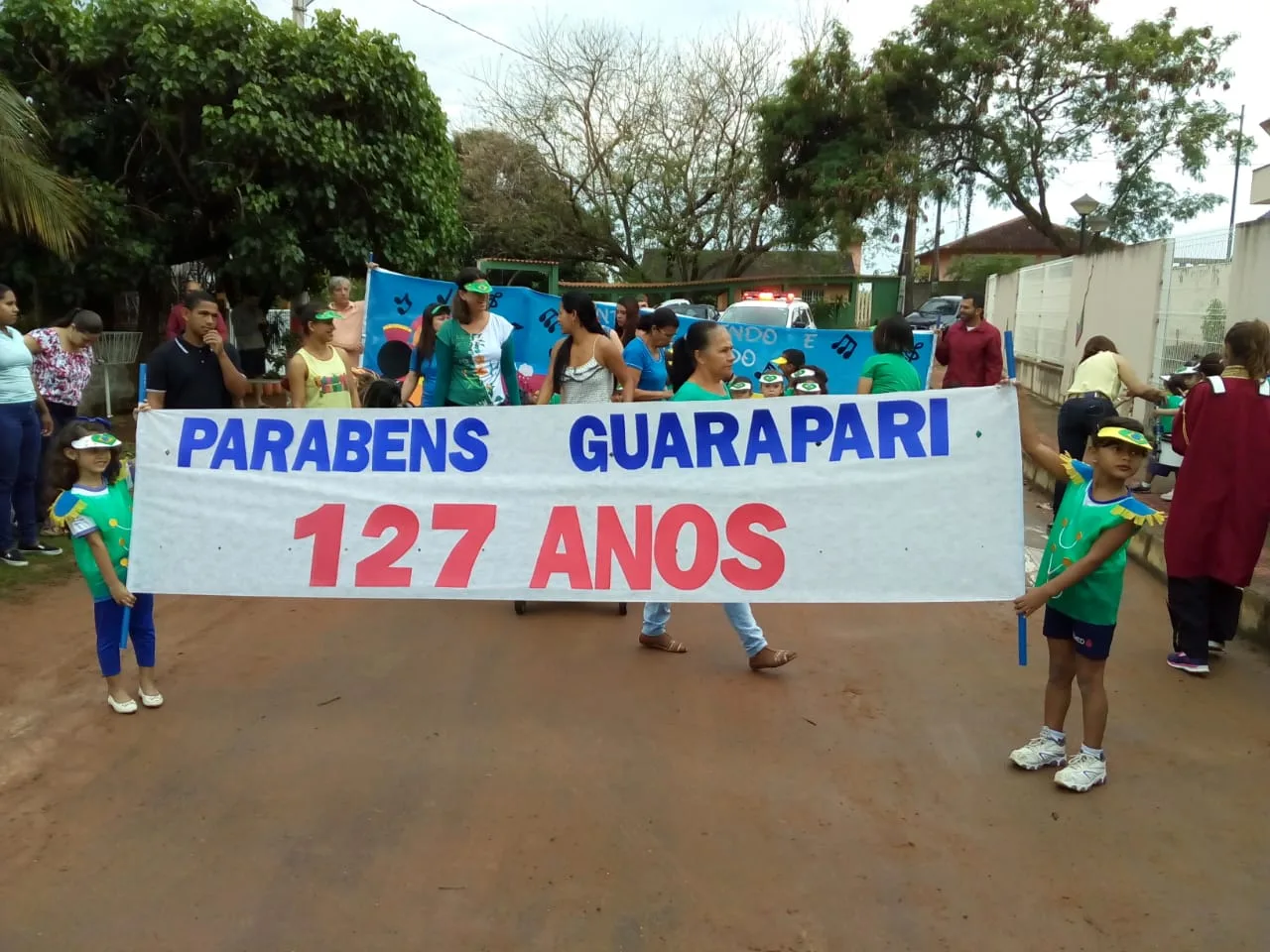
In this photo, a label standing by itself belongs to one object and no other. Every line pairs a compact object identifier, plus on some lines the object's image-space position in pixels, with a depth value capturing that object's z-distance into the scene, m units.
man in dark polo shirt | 4.89
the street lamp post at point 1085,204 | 20.98
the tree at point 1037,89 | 27.39
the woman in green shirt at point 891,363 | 6.09
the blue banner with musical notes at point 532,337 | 9.88
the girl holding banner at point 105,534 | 4.22
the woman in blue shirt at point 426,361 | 6.59
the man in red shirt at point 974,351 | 9.18
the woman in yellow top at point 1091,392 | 7.75
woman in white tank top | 5.95
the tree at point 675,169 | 32.38
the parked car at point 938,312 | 31.27
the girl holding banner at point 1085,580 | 3.59
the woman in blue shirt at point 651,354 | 6.86
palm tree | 8.72
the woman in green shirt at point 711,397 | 4.66
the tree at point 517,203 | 33.84
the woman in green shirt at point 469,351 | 5.86
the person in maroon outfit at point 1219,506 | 5.14
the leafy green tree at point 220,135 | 11.95
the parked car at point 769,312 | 19.52
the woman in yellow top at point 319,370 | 5.40
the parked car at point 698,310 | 23.80
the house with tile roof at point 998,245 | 66.38
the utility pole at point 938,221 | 30.07
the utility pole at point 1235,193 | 10.37
